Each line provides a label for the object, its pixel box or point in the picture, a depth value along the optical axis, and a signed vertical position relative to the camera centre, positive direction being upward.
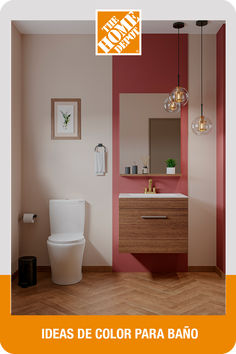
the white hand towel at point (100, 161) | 3.17 +0.07
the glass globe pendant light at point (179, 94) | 2.89 +0.69
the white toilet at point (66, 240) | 2.77 -0.65
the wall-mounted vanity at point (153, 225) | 2.77 -0.52
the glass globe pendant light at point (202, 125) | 2.97 +0.40
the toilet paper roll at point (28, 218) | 3.08 -0.50
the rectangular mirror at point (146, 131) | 3.16 +0.37
